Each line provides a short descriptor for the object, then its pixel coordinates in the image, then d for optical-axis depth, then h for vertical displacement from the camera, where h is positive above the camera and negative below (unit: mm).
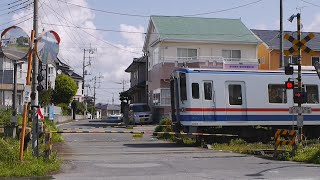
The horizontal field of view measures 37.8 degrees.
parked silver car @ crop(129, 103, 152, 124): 39784 +65
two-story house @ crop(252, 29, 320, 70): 45938 +6281
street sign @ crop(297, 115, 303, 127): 15914 -214
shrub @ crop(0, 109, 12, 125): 21791 -71
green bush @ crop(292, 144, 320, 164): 14812 -1349
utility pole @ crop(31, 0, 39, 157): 12984 -159
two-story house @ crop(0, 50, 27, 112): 46594 +3376
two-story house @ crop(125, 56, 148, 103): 50031 +4057
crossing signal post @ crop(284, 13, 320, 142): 15805 +1602
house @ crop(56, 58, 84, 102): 72312 +7523
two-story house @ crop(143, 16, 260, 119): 38250 +5808
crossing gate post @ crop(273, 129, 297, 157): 15633 -900
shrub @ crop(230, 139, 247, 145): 20394 -1218
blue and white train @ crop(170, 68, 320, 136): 20031 +709
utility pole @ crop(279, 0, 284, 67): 30503 +5380
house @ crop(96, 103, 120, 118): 140000 +2083
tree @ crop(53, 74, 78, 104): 62125 +3477
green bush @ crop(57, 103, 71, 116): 61225 +853
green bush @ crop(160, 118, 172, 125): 25727 -392
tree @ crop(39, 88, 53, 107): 38662 +1272
